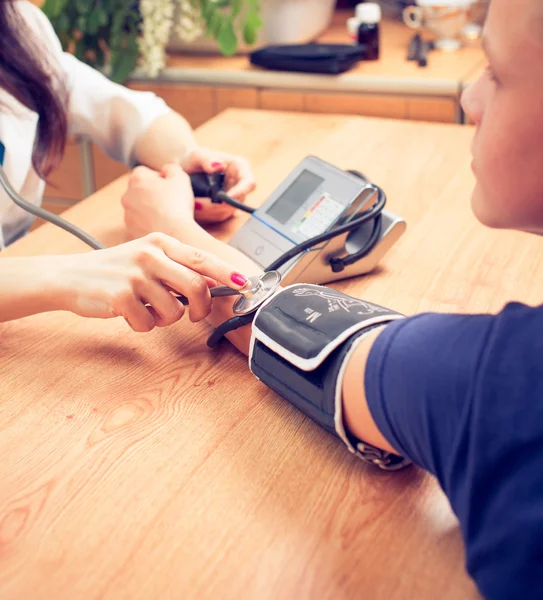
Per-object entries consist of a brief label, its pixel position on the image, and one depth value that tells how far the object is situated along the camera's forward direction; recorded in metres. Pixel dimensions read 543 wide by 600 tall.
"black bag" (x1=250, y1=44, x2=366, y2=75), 1.73
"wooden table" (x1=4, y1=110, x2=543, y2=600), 0.53
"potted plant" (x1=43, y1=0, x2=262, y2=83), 1.78
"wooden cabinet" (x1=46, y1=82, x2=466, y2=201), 1.69
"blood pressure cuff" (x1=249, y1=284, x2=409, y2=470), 0.62
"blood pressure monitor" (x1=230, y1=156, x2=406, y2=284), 0.88
